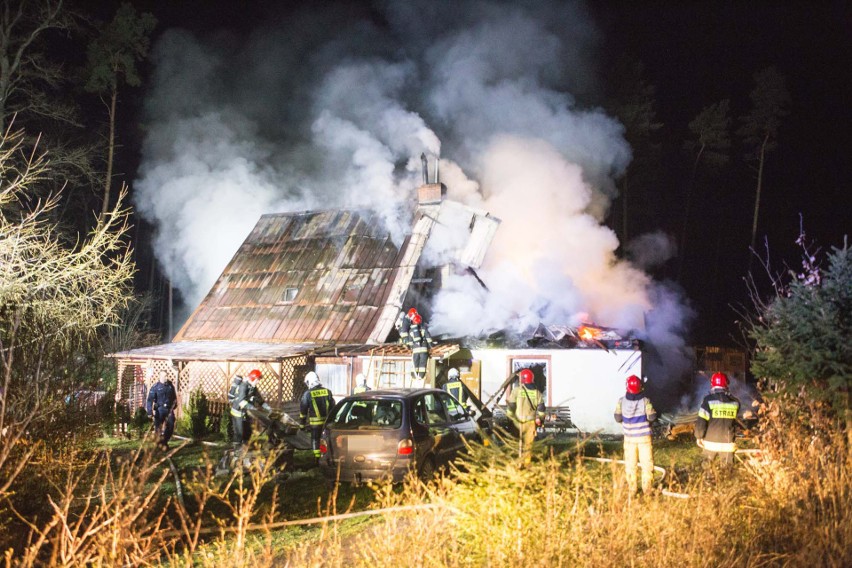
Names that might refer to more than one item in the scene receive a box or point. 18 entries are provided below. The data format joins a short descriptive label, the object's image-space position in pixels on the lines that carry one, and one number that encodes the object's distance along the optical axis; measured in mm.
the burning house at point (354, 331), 14594
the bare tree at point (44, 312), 5582
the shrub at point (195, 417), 13836
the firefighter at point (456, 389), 11670
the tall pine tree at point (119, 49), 22531
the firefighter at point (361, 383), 11359
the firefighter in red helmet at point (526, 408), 9188
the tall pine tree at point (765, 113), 29797
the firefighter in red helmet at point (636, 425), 7715
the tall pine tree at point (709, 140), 32000
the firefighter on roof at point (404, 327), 13383
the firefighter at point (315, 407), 10180
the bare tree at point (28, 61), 17078
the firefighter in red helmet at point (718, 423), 8031
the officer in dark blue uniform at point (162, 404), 11633
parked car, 7688
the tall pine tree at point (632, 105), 29391
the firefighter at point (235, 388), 10078
